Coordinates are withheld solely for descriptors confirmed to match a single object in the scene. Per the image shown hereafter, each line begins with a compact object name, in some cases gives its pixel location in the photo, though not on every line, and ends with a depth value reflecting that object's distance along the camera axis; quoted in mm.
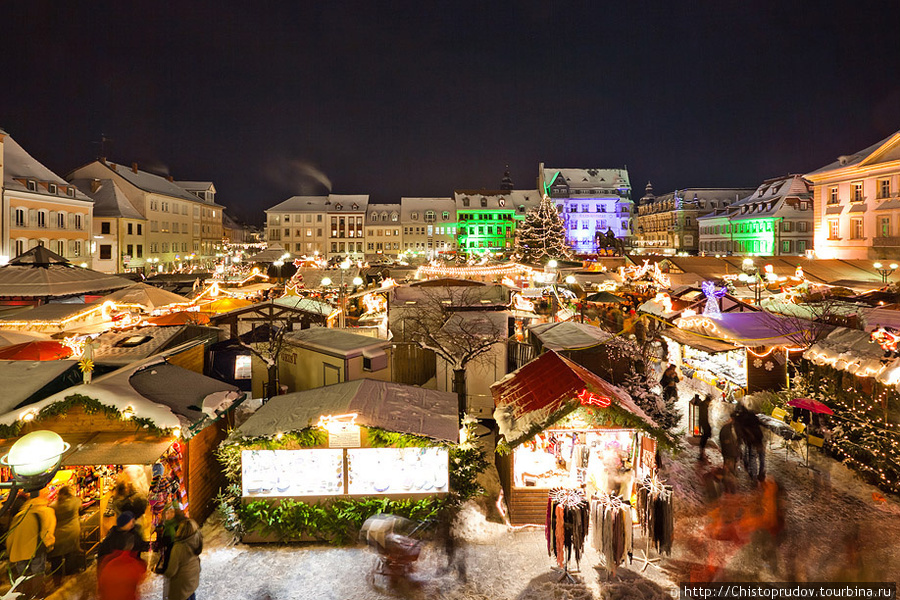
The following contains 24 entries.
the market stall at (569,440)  6457
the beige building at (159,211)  48500
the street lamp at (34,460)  3875
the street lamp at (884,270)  21647
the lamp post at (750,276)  20734
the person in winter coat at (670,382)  11984
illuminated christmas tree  43344
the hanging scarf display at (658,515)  6188
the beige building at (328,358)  9953
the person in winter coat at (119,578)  4980
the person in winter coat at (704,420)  10062
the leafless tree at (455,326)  10664
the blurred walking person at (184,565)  5090
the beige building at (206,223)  58900
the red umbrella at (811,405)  9102
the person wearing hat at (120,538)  5160
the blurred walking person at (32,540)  5590
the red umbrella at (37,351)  9344
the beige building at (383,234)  71500
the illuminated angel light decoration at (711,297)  13859
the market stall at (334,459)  6664
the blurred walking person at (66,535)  6020
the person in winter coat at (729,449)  8695
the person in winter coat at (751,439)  8586
